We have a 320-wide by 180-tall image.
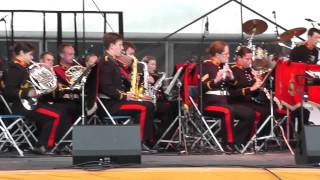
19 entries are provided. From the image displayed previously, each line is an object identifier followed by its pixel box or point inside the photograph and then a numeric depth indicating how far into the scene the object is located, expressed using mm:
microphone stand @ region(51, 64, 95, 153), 14788
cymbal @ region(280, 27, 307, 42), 17821
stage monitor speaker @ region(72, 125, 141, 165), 10698
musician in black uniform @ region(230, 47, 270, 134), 16388
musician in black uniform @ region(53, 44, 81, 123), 15623
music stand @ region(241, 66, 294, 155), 16054
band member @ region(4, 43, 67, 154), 15206
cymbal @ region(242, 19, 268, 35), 17891
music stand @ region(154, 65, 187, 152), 15985
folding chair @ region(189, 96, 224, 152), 15828
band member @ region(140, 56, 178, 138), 16736
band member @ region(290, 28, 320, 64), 16806
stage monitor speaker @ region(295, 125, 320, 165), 10733
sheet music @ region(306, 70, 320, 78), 15108
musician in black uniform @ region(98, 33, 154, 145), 15039
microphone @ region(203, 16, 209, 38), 19407
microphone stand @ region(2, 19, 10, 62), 19134
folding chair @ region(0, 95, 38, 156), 15136
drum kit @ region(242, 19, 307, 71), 17807
